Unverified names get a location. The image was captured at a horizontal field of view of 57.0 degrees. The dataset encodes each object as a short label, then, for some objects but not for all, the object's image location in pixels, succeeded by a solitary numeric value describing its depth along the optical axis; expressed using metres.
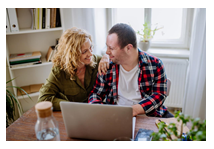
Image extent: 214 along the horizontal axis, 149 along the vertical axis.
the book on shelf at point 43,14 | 2.18
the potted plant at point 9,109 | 1.96
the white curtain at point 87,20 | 2.33
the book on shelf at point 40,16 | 2.17
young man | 1.54
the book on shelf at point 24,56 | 2.21
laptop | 0.96
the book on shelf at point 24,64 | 2.21
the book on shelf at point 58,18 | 2.24
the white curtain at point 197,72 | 1.95
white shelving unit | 2.32
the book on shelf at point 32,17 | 2.18
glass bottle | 0.90
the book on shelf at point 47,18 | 2.18
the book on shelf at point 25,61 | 2.21
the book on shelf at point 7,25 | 2.07
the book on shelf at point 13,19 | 2.07
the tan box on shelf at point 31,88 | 2.40
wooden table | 1.13
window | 2.53
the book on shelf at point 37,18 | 2.17
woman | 1.58
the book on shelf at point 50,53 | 2.32
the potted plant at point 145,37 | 2.52
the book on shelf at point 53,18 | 2.20
